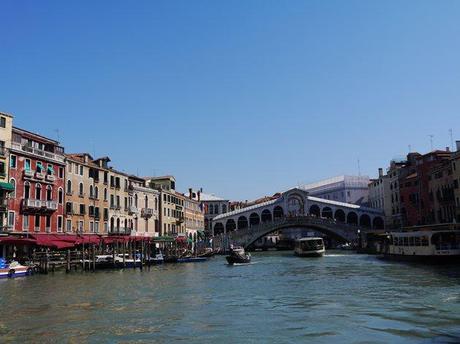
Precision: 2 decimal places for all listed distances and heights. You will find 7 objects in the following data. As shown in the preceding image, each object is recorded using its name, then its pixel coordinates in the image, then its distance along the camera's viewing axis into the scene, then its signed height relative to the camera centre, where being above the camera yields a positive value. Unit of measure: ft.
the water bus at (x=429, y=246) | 104.63 -0.25
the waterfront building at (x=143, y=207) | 163.02 +14.78
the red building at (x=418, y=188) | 182.39 +20.86
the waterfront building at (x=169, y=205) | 183.83 +17.36
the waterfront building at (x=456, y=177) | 149.59 +18.80
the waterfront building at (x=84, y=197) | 128.16 +14.85
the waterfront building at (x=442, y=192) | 158.61 +16.08
